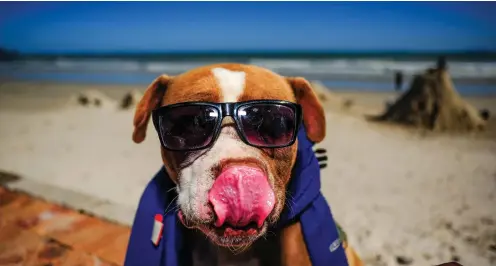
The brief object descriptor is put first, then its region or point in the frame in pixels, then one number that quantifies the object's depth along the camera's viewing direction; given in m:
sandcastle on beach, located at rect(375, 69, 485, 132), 2.50
